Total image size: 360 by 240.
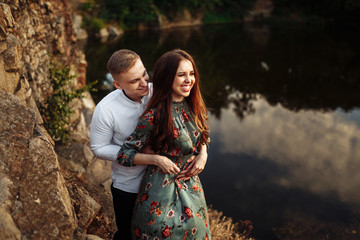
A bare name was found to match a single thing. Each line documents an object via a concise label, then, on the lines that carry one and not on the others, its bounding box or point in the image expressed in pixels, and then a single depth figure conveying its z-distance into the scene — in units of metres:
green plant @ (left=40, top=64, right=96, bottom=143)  4.26
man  1.93
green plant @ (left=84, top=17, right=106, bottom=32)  18.72
